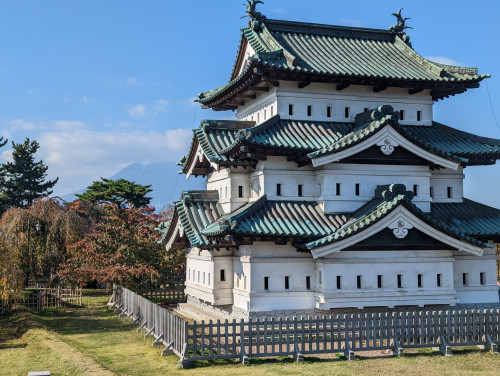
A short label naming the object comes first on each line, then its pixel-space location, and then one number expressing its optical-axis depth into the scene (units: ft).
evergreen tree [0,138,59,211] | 205.05
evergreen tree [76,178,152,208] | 196.14
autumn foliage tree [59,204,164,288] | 109.19
